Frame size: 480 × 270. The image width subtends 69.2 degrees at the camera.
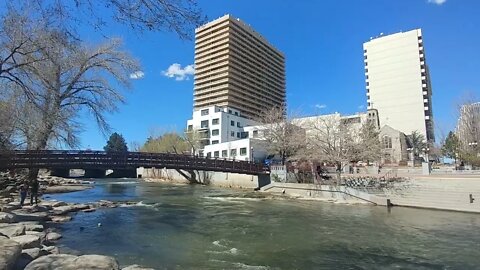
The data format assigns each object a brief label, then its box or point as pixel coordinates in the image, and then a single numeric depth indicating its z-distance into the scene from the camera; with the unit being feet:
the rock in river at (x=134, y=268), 31.63
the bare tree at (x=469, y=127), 164.25
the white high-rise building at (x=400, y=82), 361.10
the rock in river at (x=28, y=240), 37.93
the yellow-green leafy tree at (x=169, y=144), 288.71
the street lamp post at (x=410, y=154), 253.98
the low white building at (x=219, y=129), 259.64
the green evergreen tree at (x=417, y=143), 284.35
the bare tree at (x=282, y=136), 160.04
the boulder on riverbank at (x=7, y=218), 55.47
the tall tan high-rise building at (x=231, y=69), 386.52
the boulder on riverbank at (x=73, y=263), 27.27
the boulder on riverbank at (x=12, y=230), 43.22
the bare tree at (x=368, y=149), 133.28
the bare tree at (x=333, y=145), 133.39
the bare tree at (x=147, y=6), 20.48
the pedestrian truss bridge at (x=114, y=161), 93.47
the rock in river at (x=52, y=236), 50.80
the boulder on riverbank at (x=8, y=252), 26.00
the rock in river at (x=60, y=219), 69.56
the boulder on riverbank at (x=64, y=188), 156.37
